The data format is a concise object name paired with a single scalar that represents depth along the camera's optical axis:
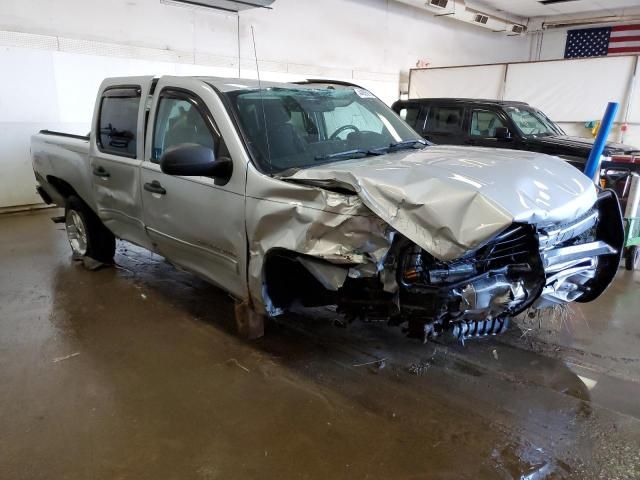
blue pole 3.31
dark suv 6.82
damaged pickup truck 2.18
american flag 14.03
